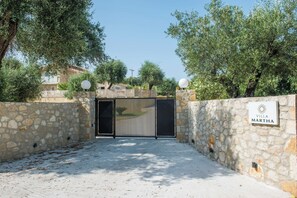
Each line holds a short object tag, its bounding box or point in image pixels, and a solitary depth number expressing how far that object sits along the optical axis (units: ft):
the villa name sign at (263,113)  14.69
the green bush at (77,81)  66.97
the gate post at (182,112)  35.01
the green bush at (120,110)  39.86
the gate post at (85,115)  37.04
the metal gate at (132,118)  37.88
